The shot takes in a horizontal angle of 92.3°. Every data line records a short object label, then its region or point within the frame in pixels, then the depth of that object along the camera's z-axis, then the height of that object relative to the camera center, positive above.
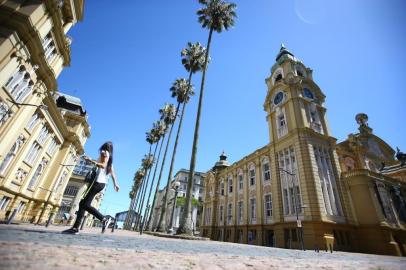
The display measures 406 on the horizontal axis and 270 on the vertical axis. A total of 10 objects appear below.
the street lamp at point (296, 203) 18.73 +3.65
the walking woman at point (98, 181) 4.85 +0.97
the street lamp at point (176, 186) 21.45 +4.50
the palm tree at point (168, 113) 44.09 +23.82
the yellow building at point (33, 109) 15.88 +10.96
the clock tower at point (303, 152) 19.67 +9.98
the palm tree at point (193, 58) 28.31 +22.75
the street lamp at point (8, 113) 16.69 +8.03
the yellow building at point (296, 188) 19.47 +6.11
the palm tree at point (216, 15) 21.28 +21.68
